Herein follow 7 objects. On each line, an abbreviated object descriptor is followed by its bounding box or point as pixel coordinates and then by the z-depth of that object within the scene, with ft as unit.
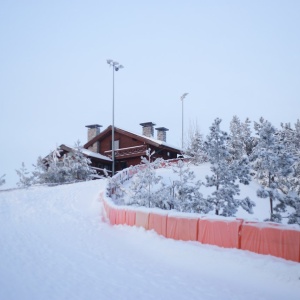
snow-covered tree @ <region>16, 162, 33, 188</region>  119.96
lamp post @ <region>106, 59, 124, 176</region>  111.34
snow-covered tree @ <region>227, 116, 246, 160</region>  118.53
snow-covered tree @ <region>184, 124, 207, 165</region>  114.55
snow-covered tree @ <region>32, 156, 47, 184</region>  115.48
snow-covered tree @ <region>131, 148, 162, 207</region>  57.98
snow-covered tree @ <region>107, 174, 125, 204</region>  71.92
